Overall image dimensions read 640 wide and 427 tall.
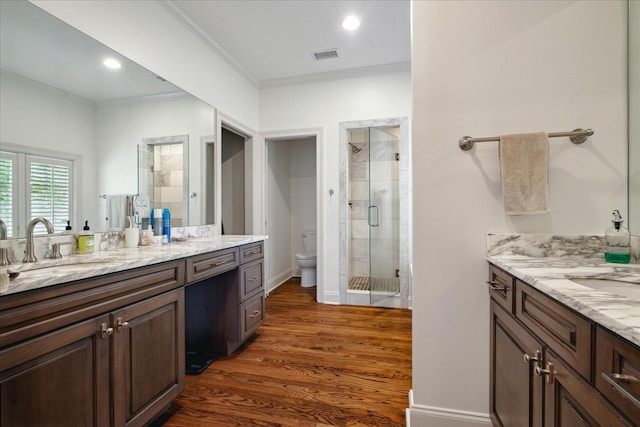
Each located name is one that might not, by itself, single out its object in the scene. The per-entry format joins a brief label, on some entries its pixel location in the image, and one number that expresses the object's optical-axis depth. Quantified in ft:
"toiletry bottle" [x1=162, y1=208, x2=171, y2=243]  6.91
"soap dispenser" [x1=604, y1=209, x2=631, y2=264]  3.76
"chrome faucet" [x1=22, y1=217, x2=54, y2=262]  4.09
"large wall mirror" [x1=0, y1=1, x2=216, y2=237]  4.20
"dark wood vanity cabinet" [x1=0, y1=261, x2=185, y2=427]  2.84
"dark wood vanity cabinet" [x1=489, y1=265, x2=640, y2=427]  1.83
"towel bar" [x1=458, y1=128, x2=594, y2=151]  4.16
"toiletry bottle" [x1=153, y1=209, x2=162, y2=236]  6.76
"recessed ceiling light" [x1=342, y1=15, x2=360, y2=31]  7.91
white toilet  13.38
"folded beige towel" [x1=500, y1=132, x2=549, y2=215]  4.19
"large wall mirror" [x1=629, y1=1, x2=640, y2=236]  3.99
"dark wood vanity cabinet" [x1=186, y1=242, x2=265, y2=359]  7.09
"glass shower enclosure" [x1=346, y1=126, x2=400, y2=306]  10.75
